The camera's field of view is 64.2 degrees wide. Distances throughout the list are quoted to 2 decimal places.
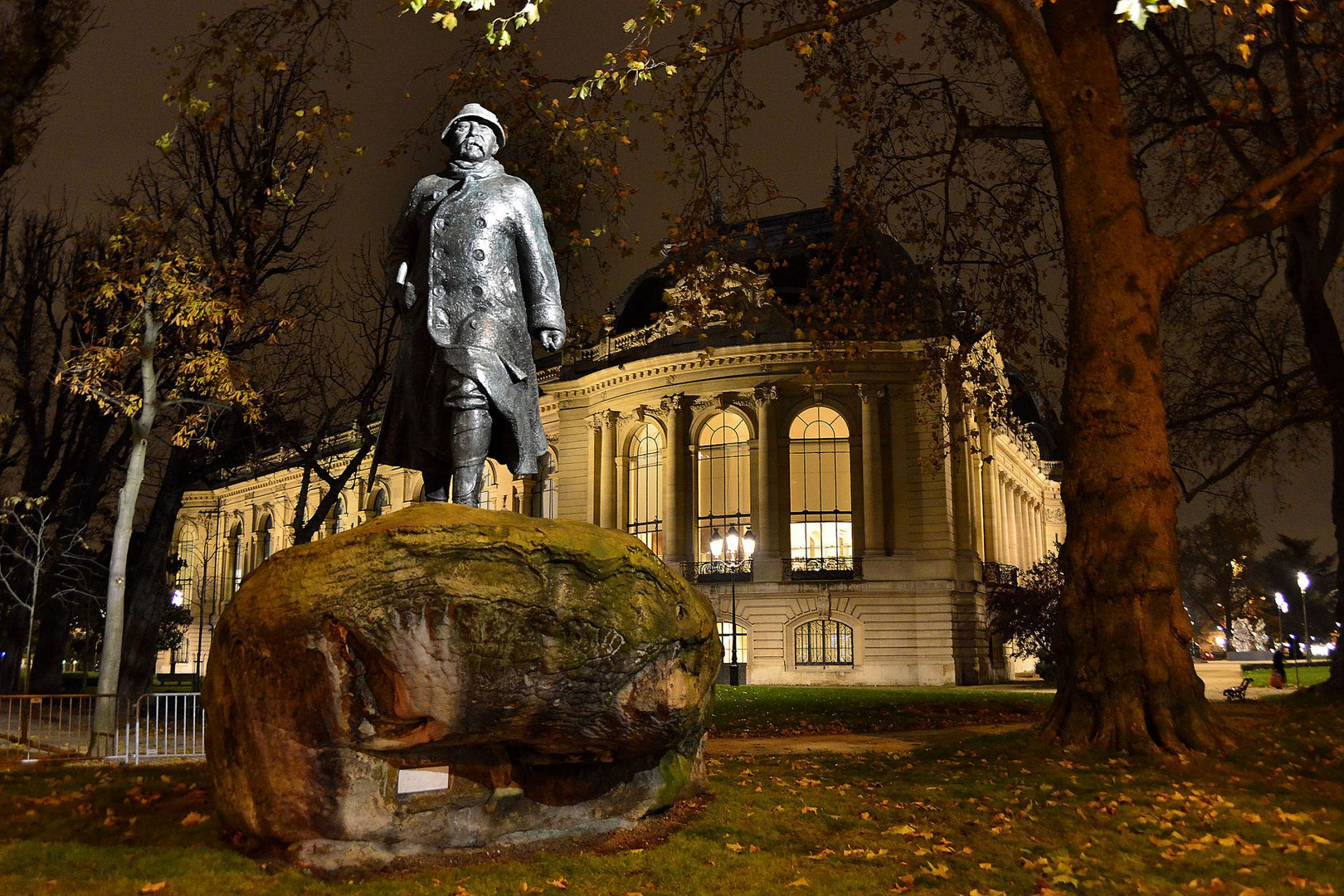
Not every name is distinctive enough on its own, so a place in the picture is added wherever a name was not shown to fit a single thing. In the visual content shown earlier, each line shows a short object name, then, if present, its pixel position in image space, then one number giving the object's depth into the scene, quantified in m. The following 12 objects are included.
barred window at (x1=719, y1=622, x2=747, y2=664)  42.34
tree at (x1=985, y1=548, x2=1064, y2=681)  40.44
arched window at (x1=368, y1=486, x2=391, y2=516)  59.56
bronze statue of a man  6.77
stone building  41.59
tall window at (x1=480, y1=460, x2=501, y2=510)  49.78
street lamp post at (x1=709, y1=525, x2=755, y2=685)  39.69
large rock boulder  5.36
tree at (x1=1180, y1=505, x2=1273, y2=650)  79.88
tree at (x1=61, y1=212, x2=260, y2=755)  15.72
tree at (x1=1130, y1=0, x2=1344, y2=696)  15.41
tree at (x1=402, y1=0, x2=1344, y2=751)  9.81
